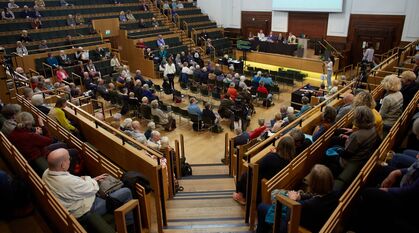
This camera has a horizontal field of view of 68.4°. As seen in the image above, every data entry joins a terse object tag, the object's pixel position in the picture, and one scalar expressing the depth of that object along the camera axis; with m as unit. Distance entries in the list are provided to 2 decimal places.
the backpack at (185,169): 5.88
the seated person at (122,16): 15.17
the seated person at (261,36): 16.30
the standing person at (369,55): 12.55
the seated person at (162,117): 8.13
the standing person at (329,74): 11.31
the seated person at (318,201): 2.72
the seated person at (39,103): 5.79
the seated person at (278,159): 3.65
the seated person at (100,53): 12.57
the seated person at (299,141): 4.02
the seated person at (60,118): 5.23
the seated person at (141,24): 15.64
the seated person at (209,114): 7.99
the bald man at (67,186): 2.97
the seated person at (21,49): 10.90
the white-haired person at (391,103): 4.61
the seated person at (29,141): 3.95
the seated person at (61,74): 10.52
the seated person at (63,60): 11.42
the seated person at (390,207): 2.59
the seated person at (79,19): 13.84
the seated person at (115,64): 12.44
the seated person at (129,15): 15.66
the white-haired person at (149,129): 6.21
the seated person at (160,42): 14.92
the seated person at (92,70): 11.13
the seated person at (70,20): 13.47
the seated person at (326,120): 4.43
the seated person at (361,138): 3.46
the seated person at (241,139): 5.79
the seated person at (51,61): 11.07
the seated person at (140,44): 14.14
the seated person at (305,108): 6.44
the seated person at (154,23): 16.25
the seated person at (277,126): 5.39
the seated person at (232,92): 9.44
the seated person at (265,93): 10.02
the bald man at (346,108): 4.93
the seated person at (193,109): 8.29
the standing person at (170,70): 11.91
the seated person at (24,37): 11.58
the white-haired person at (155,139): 5.44
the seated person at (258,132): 6.04
